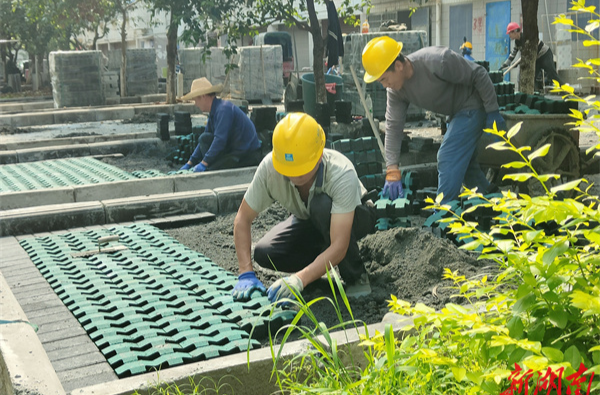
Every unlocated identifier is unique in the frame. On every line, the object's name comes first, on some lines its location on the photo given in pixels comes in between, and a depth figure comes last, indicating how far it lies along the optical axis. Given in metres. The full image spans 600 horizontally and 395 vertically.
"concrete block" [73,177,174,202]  8.06
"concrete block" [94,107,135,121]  17.98
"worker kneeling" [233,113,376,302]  4.28
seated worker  8.42
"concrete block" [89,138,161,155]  11.88
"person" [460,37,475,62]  18.55
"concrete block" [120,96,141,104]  23.36
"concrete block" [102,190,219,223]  7.23
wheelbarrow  7.67
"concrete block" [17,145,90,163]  11.48
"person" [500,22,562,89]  12.59
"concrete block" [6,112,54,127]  16.92
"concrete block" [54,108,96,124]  17.86
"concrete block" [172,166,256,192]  8.50
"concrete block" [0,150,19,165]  11.37
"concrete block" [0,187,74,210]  7.80
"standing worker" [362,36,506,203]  6.32
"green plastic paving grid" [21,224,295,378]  3.87
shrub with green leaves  2.06
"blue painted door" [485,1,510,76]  23.67
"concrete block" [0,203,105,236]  6.83
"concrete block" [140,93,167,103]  22.88
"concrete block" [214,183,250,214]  7.58
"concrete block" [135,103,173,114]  17.94
